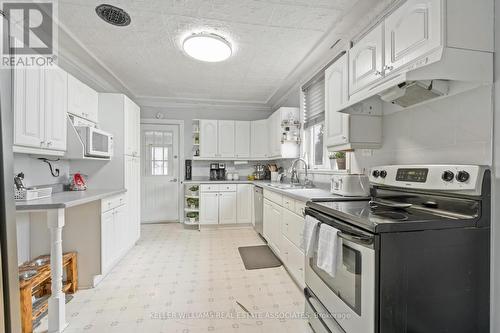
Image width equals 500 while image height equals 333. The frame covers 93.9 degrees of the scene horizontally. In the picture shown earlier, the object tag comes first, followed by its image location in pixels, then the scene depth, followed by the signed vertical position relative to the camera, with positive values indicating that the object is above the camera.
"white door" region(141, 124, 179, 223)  4.78 -0.21
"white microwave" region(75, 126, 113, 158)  2.47 +0.25
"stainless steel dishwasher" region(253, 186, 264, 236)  3.72 -0.77
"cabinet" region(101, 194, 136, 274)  2.44 -0.81
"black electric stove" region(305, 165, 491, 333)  1.07 -0.47
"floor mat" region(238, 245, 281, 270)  2.84 -1.24
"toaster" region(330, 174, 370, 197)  2.00 -0.20
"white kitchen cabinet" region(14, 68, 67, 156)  1.80 +0.45
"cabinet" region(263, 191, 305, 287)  2.21 -0.76
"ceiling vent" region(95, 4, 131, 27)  2.02 +1.33
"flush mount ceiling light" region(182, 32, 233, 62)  2.37 +1.23
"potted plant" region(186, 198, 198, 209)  4.43 -0.75
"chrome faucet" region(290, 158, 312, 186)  3.40 -0.23
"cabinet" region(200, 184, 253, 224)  4.29 -0.75
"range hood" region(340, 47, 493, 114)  1.14 +0.46
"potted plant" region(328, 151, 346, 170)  2.50 +0.05
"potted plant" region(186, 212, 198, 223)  4.38 -1.01
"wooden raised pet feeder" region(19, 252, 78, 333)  1.61 -1.02
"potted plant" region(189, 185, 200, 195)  4.46 -0.50
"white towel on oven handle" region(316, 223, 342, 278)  1.33 -0.51
